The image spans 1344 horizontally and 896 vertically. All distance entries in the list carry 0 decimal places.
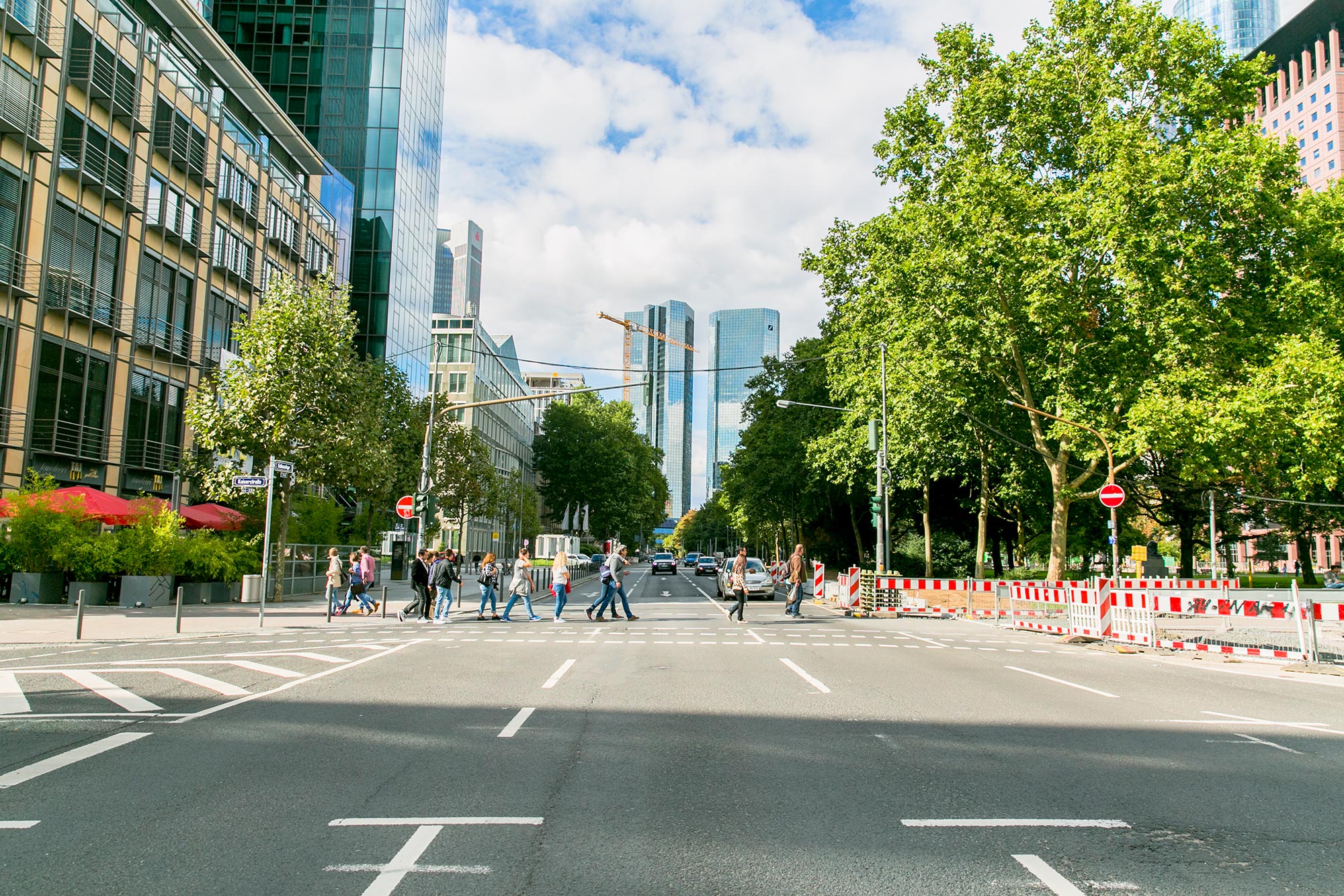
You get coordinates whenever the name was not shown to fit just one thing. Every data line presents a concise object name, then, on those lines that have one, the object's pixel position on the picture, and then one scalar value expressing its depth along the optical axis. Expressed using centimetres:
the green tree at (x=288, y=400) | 2644
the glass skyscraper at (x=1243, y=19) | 19512
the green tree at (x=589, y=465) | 9119
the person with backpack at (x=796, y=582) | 2689
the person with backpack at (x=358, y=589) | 2498
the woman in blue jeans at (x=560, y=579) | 2359
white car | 3759
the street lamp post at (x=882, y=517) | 3125
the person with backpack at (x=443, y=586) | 2359
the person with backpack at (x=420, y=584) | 2342
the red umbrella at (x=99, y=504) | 2344
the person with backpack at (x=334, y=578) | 2273
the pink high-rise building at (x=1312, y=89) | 10450
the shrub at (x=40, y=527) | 2291
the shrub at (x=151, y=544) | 2405
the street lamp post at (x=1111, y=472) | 2280
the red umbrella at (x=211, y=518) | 2894
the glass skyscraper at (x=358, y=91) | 5756
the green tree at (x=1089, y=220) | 2719
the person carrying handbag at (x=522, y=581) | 2322
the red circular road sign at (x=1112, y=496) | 2170
